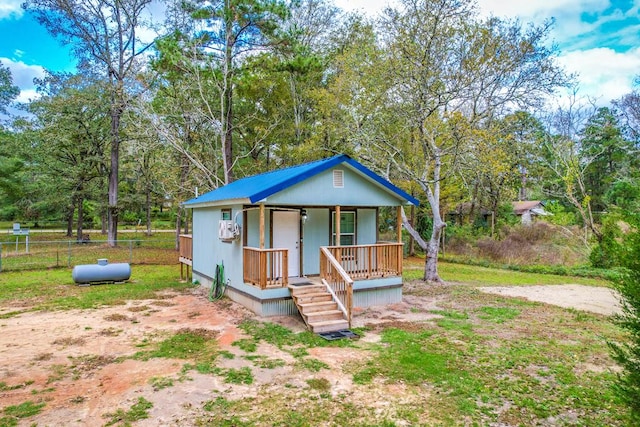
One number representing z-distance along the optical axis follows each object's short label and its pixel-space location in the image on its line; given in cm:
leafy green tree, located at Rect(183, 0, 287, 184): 1606
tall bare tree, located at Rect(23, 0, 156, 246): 1883
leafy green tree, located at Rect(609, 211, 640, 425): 308
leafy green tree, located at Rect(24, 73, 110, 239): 2070
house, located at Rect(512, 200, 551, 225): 3259
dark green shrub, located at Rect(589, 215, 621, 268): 1555
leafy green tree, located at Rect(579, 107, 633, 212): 2743
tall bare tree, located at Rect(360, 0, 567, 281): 1104
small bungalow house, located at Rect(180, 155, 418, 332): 802
